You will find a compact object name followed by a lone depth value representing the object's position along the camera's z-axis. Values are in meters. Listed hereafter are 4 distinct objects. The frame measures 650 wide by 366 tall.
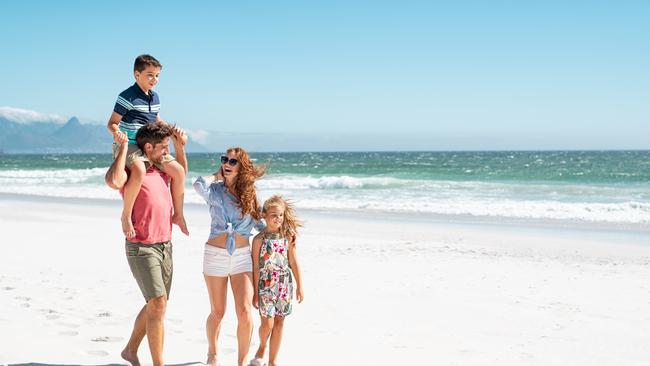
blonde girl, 3.98
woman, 3.95
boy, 3.59
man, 3.64
